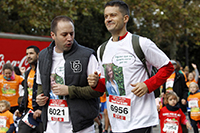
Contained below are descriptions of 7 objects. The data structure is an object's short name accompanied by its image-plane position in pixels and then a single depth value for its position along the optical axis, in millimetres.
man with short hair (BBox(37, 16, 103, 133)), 3604
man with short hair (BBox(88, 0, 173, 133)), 3148
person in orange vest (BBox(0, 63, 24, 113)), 8242
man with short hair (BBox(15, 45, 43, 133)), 5426
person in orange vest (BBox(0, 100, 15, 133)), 6953
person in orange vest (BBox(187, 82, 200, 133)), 8211
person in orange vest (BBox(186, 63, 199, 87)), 11062
